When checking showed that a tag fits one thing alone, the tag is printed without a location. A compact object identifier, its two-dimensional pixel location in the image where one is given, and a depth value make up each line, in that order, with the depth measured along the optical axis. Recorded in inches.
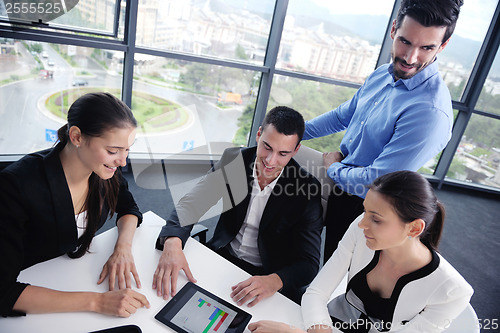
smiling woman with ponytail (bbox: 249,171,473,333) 48.6
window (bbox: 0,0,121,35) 113.7
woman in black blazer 44.6
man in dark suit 65.6
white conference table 43.1
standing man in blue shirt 62.2
